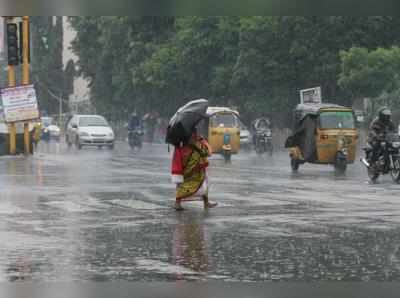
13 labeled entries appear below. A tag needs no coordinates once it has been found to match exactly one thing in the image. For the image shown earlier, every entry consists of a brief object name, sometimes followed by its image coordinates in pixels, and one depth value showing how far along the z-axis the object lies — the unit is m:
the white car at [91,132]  53.16
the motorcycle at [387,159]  25.00
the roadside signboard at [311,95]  42.17
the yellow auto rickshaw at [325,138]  30.98
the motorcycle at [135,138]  55.56
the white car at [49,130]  73.10
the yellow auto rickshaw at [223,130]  41.59
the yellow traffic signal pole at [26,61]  38.62
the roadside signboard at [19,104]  40.69
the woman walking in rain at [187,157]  17.55
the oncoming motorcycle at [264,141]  46.59
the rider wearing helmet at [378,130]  25.52
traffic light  36.81
